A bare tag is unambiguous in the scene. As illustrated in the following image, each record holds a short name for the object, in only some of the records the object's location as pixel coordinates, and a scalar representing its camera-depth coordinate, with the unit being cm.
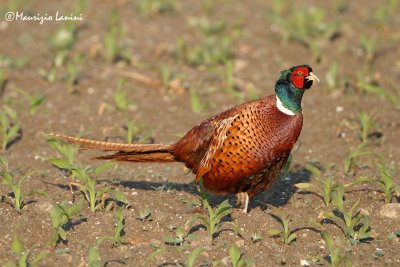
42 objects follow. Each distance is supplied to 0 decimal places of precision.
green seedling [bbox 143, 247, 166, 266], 884
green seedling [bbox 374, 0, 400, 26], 1869
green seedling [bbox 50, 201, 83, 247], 916
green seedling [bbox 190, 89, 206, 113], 1432
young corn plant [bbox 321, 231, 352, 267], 890
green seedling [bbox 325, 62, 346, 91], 1538
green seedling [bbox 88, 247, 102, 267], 865
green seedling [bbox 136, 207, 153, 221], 1002
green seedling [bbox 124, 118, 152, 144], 1258
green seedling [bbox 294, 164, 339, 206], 1066
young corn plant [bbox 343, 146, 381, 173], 1147
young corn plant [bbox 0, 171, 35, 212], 989
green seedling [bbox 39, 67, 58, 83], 1523
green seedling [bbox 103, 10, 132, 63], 1609
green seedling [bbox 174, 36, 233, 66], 1617
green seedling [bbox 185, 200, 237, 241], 959
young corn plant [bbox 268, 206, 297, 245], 962
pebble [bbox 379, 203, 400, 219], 1047
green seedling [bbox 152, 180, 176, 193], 1117
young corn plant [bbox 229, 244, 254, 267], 881
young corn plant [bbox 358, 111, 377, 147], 1305
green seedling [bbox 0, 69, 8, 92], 1476
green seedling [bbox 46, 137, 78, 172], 1139
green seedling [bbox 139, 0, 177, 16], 1878
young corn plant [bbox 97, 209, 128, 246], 924
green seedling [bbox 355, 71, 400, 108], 1439
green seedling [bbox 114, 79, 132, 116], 1388
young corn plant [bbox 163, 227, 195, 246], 942
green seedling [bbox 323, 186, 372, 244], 962
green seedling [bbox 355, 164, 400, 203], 1070
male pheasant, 985
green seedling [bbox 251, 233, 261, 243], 967
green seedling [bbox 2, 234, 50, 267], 857
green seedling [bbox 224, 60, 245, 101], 1483
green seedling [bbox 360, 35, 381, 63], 1672
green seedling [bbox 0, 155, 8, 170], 1103
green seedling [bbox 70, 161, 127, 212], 1007
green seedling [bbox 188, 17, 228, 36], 1756
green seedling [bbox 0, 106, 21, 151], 1242
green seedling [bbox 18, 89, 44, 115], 1361
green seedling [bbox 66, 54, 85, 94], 1486
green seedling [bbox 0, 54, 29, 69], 1571
